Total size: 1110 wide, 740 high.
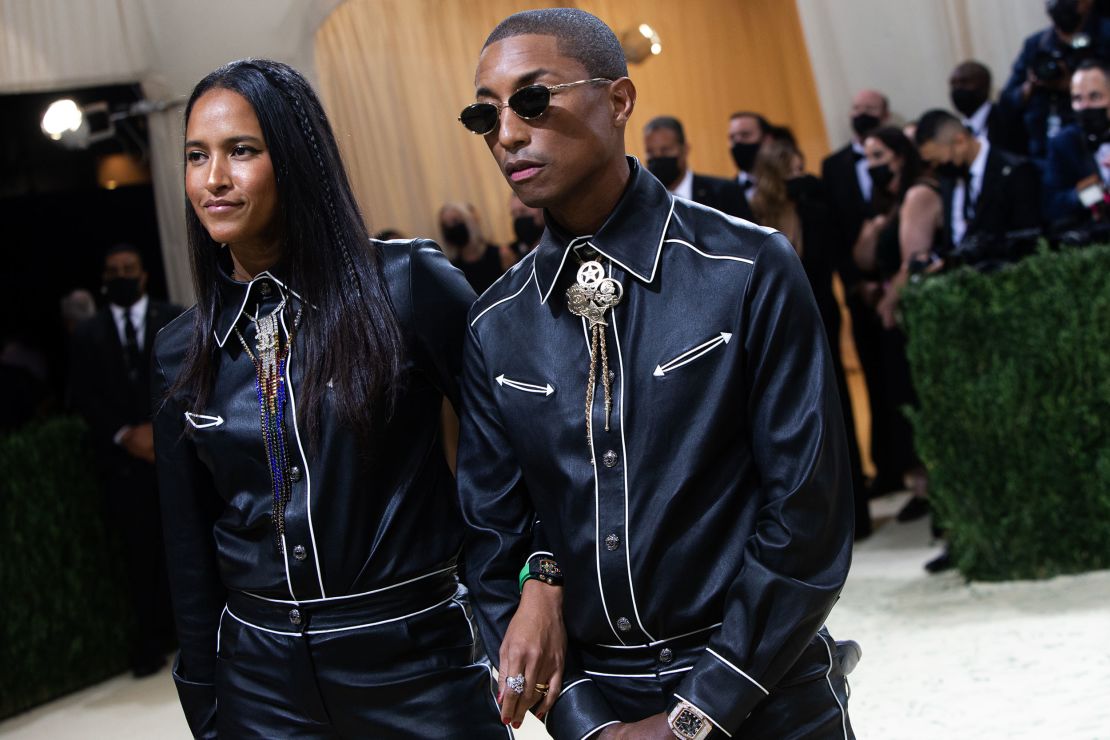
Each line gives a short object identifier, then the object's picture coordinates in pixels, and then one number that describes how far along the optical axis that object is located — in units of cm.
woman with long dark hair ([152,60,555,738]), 236
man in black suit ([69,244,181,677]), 680
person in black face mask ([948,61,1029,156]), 741
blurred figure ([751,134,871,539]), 713
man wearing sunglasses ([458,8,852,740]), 191
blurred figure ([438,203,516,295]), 795
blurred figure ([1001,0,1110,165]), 693
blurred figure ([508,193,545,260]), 754
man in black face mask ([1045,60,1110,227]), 622
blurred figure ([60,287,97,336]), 915
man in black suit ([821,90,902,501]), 783
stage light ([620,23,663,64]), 845
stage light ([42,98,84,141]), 779
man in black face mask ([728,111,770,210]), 813
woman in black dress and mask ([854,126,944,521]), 690
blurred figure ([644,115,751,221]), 665
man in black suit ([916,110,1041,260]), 650
